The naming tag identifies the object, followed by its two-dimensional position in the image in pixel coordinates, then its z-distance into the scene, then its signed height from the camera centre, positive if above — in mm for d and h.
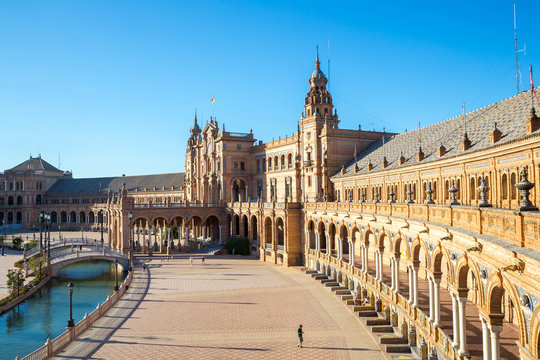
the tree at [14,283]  43719 -7636
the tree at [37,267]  51378 -7204
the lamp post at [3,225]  103156 -4189
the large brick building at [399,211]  13109 -730
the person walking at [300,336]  25469 -8017
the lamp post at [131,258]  53419 -6890
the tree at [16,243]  79312 -6511
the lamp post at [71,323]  28500 -7700
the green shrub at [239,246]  66688 -6763
